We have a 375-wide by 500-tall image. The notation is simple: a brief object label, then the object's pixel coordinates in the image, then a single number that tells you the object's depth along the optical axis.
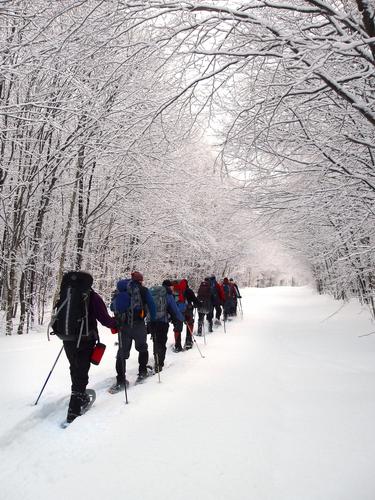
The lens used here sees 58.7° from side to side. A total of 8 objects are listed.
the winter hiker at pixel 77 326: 4.25
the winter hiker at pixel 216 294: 11.76
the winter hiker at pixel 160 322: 6.40
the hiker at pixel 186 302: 8.30
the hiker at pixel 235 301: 15.27
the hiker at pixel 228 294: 14.32
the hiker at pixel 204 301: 10.92
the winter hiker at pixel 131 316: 5.27
